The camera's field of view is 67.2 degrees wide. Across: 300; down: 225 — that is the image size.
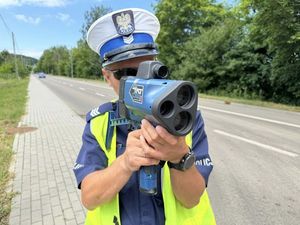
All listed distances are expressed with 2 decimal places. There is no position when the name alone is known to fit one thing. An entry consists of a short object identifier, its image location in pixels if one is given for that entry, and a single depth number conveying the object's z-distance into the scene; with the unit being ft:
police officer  2.79
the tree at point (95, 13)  117.83
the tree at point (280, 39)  31.05
